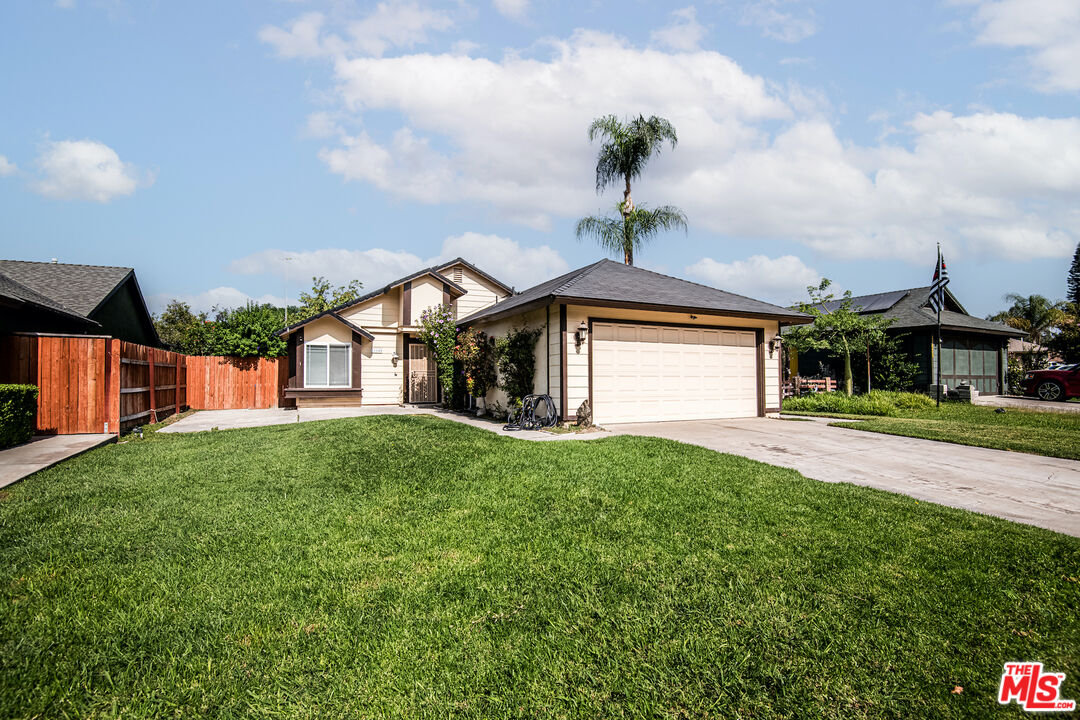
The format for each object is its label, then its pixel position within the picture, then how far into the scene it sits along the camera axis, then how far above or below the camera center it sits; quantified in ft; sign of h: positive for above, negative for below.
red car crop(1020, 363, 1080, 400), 57.00 -2.62
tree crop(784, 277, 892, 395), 56.95 +3.84
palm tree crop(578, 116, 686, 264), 71.00 +28.94
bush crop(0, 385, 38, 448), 25.35 -2.33
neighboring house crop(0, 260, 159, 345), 36.81 +6.45
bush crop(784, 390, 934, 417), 46.74 -4.02
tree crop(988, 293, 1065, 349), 99.46 +9.92
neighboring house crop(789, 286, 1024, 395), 61.05 +2.51
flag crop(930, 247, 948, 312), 53.62 +9.14
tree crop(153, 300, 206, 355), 90.38 +8.67
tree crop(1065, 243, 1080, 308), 87.51 +14.08
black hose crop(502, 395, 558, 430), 34.17 -3.63
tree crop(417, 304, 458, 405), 53.88 +3.17
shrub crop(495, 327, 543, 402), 38.42 +0.38
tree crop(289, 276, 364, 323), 89.25 +13.07
